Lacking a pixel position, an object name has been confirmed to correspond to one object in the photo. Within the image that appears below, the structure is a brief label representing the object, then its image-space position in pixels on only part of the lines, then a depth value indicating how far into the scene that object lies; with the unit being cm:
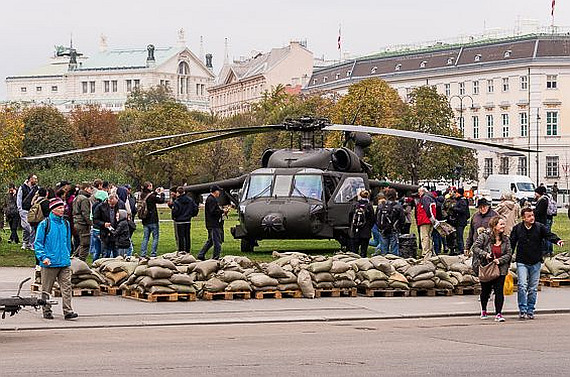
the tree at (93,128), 10644
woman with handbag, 1967
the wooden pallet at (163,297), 2178
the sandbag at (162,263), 2198
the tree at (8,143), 4965
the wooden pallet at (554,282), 2514
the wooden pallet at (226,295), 2212
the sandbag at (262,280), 2245
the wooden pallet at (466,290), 2344
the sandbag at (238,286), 2223
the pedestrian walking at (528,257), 1997
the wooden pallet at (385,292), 2306
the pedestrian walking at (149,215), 3027
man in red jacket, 3086
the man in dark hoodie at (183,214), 3020
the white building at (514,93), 11488
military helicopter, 3034
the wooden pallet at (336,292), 2284
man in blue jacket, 1902
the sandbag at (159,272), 2178
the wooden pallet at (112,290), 2283
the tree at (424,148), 8075
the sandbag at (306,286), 2259
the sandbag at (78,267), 2244
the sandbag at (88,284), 2250
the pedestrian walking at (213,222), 2978
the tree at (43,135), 9412
